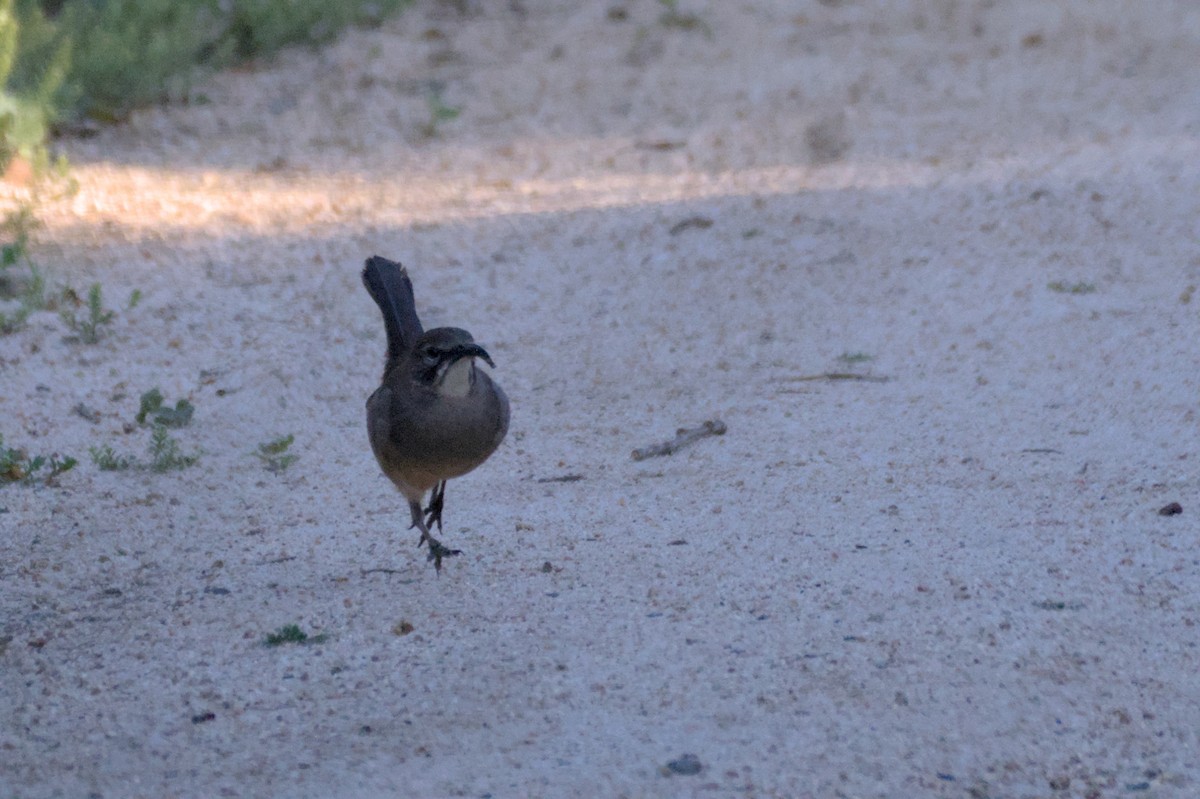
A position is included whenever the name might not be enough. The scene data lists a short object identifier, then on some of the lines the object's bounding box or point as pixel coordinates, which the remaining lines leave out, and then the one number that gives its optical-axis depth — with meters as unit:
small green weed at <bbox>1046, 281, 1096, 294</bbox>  13.73
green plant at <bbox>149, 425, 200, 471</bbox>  10.99
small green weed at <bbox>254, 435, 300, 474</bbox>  11.15
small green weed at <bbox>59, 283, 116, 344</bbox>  12.88
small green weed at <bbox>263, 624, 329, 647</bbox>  8.28
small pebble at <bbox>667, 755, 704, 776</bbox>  6.67
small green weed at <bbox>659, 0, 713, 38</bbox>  23.53
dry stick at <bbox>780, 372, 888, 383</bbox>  12.48
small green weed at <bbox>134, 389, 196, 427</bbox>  11.70
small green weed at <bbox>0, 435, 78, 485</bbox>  10.53
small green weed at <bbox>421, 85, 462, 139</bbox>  19.25
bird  9.21
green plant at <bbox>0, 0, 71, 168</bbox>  15.41
